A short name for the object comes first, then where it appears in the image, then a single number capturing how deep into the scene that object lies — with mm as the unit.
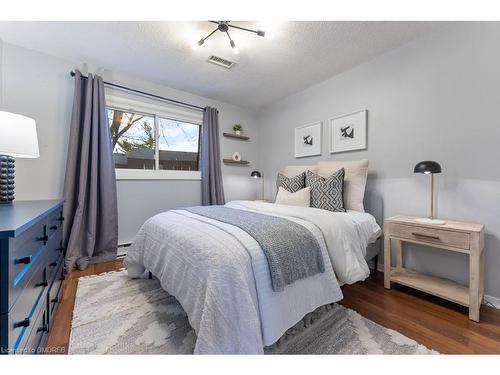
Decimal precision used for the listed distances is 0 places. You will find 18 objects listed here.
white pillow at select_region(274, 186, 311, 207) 2369
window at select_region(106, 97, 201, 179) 2898
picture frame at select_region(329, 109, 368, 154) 2539
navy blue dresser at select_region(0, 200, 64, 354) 753
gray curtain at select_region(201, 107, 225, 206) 3398
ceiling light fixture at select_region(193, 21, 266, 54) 1841
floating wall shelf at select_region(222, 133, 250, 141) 3692
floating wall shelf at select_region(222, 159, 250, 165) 3693
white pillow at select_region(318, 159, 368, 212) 2295
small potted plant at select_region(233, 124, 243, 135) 3775
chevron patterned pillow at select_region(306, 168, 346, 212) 2234
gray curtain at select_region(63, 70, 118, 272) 2391
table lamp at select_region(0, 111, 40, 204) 1428
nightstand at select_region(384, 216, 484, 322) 1522
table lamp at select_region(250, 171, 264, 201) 3544
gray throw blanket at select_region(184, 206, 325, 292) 1177
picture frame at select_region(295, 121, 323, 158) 3029
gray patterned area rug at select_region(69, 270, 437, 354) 1243
